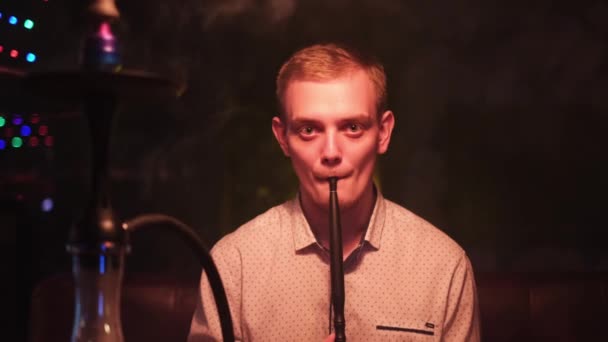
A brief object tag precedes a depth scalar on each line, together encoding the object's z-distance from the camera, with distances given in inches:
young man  67.7
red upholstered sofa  82.9
